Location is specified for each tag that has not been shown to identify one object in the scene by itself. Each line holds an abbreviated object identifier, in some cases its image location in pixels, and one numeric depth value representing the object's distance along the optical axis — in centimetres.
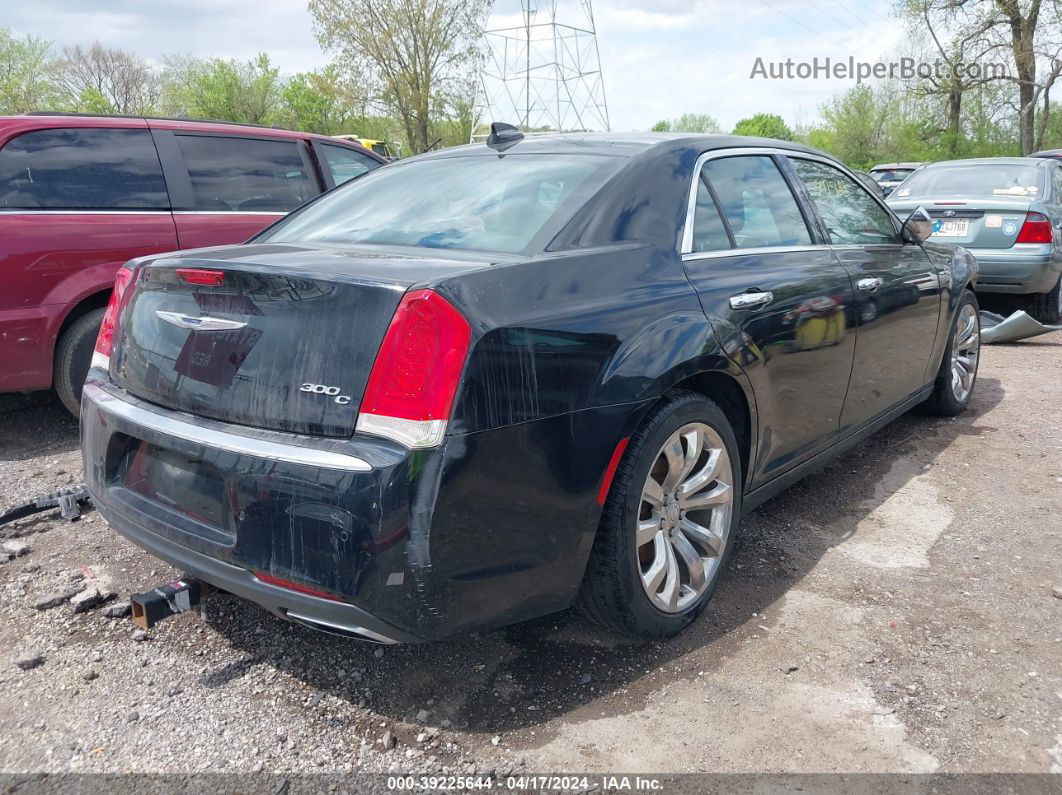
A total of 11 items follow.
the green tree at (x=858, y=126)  5122
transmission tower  3475
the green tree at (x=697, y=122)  8225
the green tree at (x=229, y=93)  4906
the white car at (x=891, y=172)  1862
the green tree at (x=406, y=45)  3572
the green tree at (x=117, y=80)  5022
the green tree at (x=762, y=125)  8539
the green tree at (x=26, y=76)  4459
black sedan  198
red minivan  446
